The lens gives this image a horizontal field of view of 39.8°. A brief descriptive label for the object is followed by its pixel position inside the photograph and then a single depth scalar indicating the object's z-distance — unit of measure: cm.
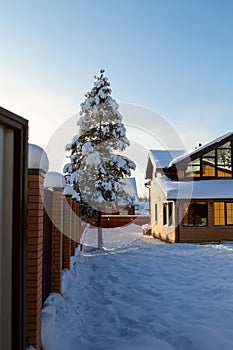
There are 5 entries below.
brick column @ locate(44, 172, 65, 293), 489
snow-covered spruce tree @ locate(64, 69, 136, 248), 1451
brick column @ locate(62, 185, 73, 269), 682
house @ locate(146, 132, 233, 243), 1588
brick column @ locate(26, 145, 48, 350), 280
